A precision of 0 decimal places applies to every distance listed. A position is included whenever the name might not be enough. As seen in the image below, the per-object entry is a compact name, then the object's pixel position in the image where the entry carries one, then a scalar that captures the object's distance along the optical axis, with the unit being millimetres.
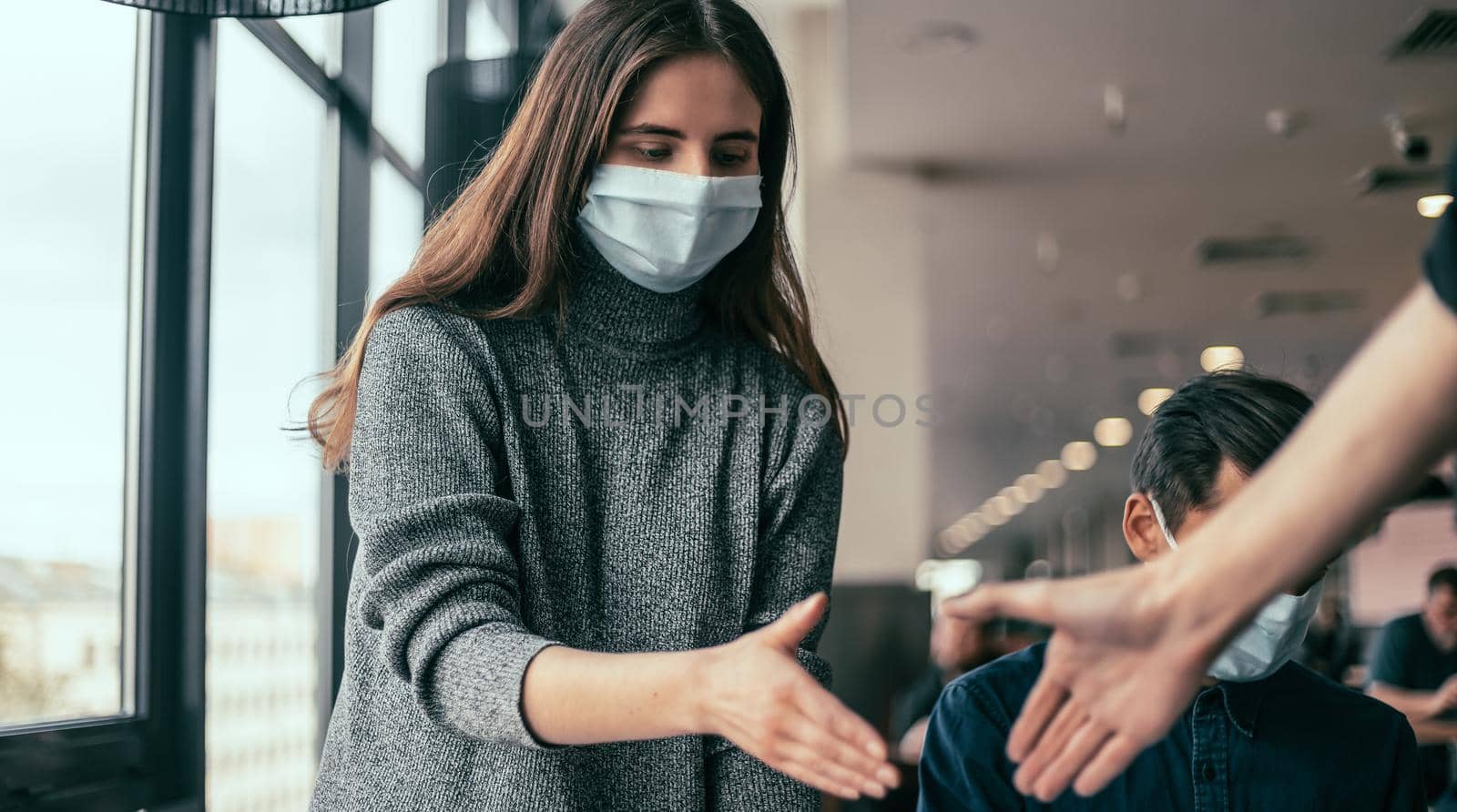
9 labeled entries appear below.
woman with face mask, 1091
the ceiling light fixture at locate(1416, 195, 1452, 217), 6022
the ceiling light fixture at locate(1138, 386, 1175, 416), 11559
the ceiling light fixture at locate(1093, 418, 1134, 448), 13992
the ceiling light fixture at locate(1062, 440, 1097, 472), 15906
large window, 1809
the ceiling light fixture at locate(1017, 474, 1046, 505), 19011
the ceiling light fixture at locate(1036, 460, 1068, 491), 17594
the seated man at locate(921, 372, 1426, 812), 1377
